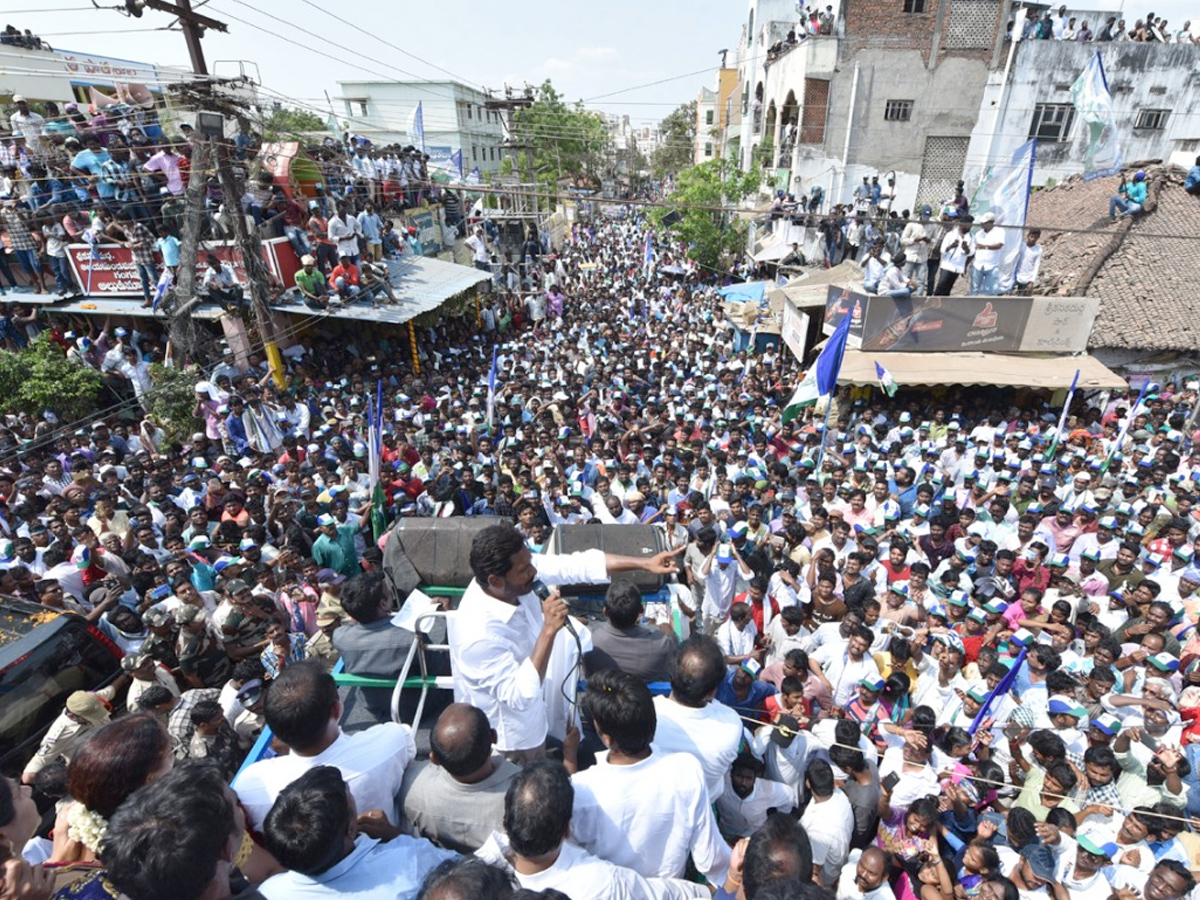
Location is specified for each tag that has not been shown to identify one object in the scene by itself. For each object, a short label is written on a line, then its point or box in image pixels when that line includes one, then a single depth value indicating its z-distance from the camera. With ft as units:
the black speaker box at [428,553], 11.91
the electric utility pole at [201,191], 33.47
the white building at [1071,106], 60.39
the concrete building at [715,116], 132.36
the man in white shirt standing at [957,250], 39.06
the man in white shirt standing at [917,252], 41.11
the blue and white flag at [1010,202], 37.11
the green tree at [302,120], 139.03
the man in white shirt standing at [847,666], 14.47
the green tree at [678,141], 222.48
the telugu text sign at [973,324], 37.01
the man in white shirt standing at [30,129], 43.45
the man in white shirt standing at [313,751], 7.63
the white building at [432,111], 150.61
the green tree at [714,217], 80.18
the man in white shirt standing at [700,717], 8.55
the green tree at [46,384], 33.45
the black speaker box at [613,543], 11.84
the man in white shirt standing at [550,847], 6.37
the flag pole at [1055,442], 27.86
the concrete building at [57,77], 74.43
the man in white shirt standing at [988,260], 38.09
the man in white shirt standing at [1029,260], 39.29
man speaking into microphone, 7.95
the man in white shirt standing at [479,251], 71.00
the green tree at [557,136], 155.18
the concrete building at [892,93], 64.95
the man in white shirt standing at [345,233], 44.74
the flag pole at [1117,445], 25.54
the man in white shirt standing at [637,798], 7.38
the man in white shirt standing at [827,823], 10.05
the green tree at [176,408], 32.73
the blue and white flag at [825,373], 25.48
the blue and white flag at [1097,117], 44.34
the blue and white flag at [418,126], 76.74
